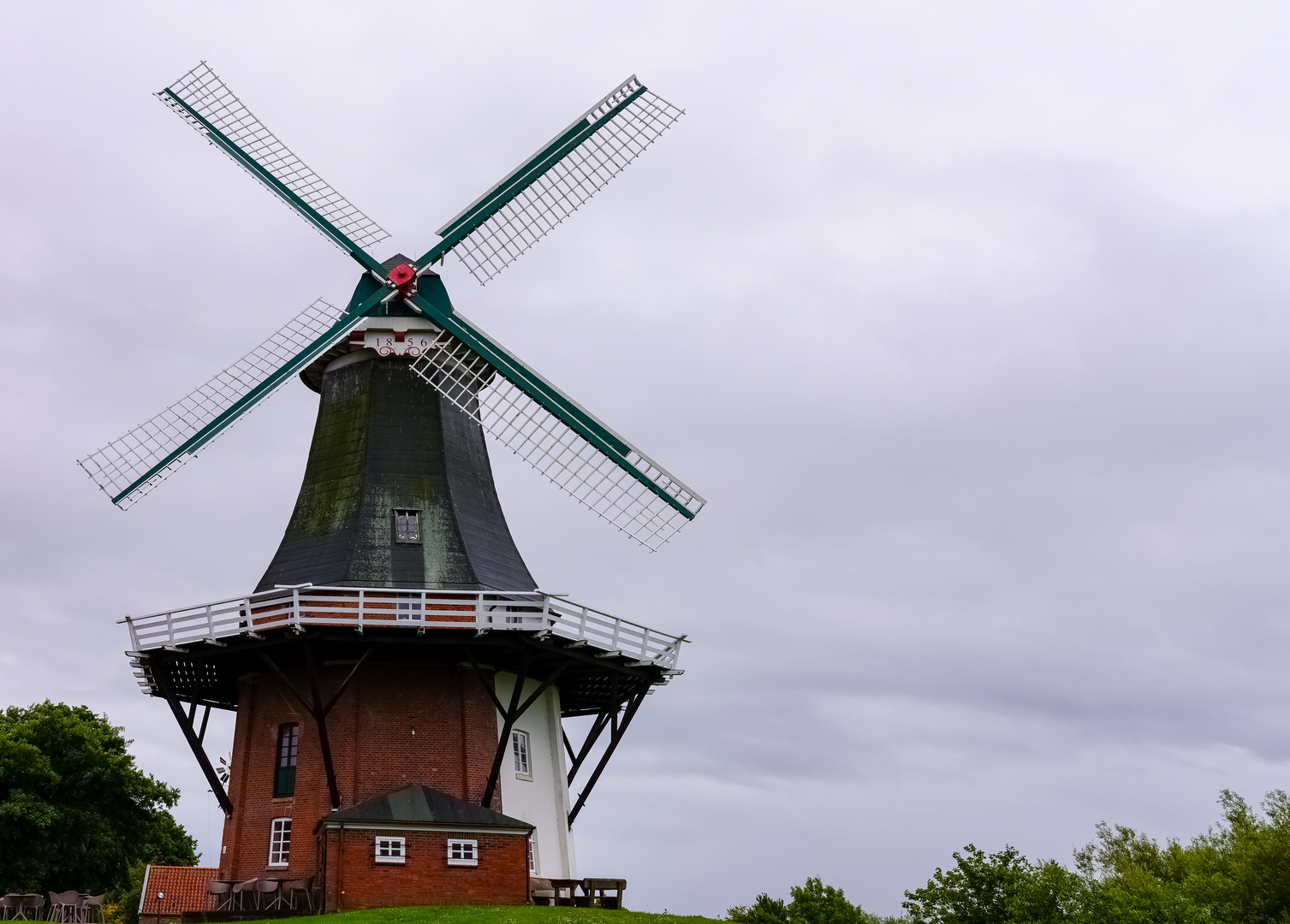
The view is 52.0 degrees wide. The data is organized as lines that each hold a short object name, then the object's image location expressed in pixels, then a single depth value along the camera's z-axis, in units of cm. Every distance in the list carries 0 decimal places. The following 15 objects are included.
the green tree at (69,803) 3403
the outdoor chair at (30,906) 2367
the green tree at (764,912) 3400
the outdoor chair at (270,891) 2291
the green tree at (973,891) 2628
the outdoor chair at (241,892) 2305
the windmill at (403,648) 2323
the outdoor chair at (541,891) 2431
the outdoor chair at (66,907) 2378
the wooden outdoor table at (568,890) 2431
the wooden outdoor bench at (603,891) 2445
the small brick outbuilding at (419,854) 2245
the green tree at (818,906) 3131
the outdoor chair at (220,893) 2294
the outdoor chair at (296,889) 2284
